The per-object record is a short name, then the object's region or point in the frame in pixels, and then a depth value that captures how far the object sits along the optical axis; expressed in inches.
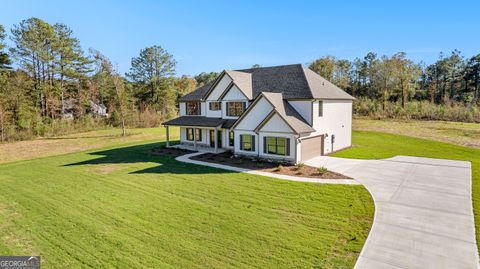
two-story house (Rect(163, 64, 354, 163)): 778.8
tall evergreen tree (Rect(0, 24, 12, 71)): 1434.5
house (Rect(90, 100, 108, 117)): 2020.1
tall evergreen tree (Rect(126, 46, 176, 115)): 2037.4
